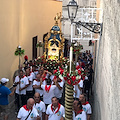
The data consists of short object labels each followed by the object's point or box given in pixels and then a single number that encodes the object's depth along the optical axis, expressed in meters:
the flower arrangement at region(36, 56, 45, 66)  8.16
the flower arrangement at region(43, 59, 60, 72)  8.05
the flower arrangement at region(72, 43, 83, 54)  9.31
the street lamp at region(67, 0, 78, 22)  5.15
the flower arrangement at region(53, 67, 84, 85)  3.32
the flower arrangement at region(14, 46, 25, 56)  7.95
